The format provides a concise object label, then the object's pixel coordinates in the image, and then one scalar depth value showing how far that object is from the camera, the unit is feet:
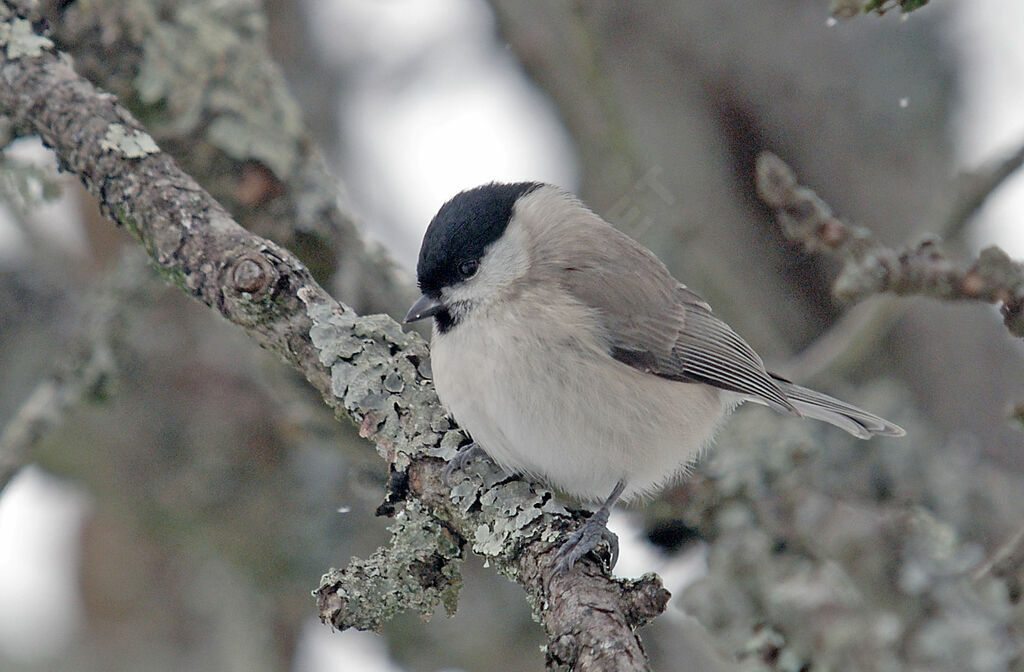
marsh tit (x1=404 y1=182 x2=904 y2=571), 15.62
